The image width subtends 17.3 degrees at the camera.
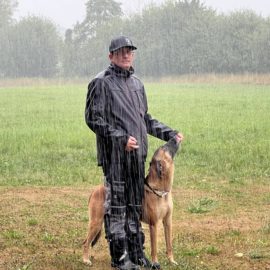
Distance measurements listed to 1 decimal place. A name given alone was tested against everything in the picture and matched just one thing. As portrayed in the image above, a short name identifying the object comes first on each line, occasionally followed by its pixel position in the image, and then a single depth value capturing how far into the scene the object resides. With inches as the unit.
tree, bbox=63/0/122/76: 3621.7
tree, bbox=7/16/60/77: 3649.5
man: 301.2
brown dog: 307.7
